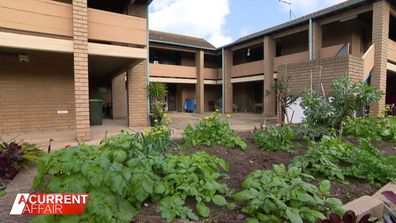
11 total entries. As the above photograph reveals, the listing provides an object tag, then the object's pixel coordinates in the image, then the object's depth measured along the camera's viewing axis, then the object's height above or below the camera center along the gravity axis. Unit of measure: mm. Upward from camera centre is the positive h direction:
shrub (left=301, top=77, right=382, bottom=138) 4461 -64
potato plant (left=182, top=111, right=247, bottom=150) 3719 -514
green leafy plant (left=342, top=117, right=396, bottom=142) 4708 -544
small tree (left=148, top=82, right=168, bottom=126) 8859 +132
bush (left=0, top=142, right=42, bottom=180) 3227 -772
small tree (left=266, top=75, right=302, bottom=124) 5840 +208
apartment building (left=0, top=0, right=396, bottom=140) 5932 +1511
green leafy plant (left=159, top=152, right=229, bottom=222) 1862 -713
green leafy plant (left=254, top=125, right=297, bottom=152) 3715 -590
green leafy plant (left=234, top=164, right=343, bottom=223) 1791 -771
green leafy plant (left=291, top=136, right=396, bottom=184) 2689 -720
